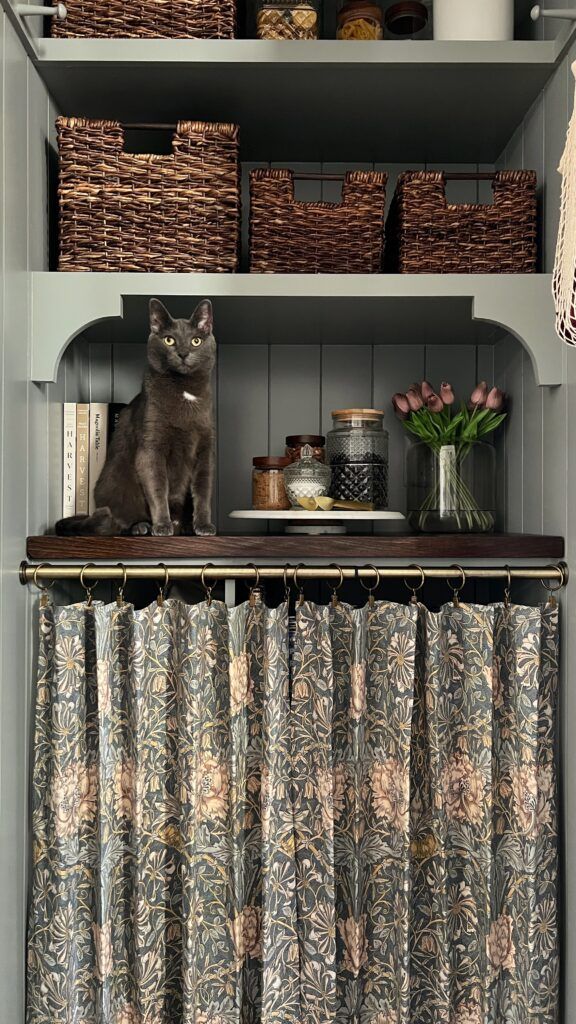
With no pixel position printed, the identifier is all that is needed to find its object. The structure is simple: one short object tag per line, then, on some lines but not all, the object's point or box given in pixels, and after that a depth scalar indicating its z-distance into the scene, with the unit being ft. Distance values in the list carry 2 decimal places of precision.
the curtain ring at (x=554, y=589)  4.54
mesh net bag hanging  2.99
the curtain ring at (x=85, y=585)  4.45
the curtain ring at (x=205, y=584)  4.48
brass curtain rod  4.46
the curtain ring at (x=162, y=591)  4.47
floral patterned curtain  4.40
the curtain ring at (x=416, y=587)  4.52
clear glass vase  5.17
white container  4.72
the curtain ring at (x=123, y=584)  4.47
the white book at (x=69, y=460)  5.24
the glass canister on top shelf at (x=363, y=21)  4.92
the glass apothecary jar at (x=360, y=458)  5.20
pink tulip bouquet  5.16
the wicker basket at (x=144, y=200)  4.70
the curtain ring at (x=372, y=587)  4.51
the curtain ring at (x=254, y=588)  4.49
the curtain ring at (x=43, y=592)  4.47
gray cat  4.76
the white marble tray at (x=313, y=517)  4.86
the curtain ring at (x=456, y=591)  4.54
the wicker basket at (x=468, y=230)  4.88
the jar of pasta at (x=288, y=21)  4.81
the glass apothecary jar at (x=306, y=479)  4.98
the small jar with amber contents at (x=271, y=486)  5.24
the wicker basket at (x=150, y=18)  4.67
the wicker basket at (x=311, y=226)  4.85
